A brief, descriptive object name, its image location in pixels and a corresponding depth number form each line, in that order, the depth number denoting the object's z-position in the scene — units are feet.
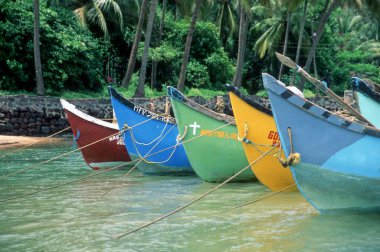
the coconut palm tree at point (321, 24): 89.35
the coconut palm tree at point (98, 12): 92.96
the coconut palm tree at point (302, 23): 98.88
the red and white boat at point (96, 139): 44.19
